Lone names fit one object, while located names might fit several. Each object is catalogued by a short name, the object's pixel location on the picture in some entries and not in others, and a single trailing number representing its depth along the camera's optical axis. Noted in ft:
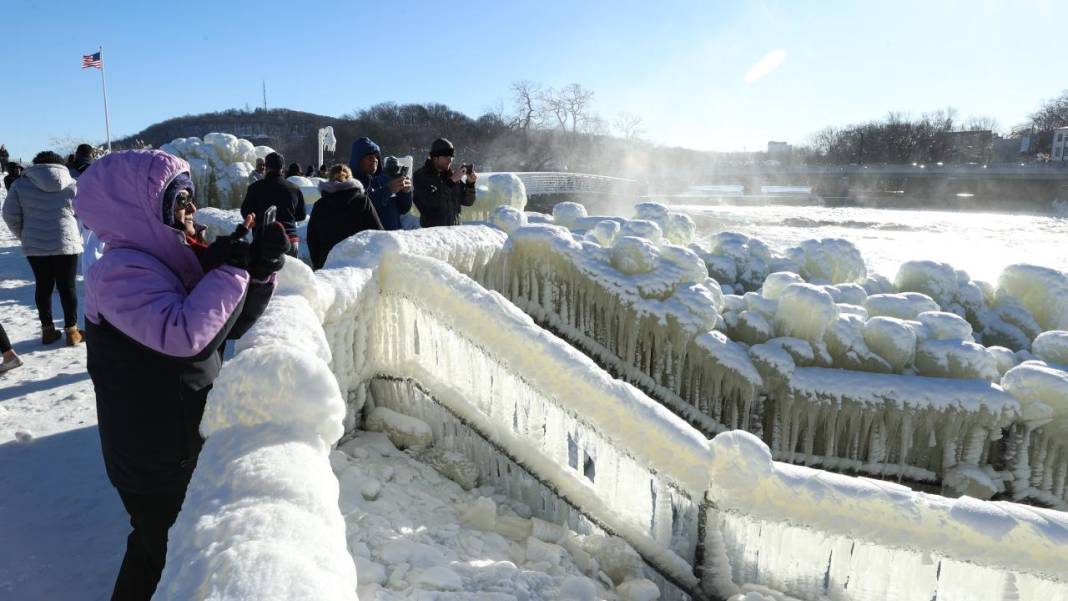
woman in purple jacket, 5.65
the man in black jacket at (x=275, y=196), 16.38
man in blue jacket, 17.72
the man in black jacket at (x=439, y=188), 17.49
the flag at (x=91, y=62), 81.30
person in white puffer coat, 17.01
